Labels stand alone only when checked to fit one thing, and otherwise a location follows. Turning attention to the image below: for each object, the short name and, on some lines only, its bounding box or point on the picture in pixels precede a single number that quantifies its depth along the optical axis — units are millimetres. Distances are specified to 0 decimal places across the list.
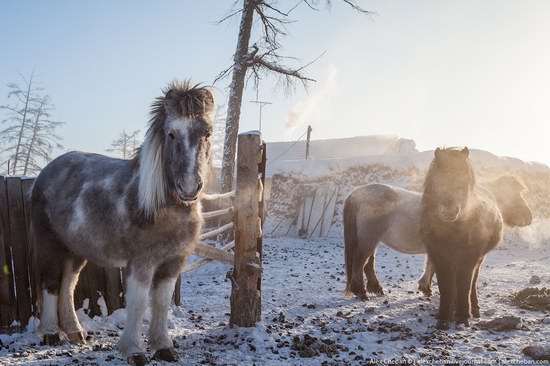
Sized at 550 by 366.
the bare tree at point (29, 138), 32438
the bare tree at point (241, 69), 12516
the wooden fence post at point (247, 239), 4969
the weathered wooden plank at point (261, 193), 5223
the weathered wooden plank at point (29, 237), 4797
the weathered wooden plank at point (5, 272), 4723
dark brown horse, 5223
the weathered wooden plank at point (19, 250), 4828
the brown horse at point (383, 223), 7023
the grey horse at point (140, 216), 3580
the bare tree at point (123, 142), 44500
